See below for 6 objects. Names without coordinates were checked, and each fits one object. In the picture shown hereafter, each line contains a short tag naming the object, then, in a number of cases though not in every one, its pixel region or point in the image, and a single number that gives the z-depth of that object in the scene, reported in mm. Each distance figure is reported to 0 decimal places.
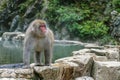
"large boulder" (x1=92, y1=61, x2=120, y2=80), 6168
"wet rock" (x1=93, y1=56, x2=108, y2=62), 7762
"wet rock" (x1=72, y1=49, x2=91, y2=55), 9288
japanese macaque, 5648
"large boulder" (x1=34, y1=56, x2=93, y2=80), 5781
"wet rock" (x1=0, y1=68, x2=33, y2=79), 5533
